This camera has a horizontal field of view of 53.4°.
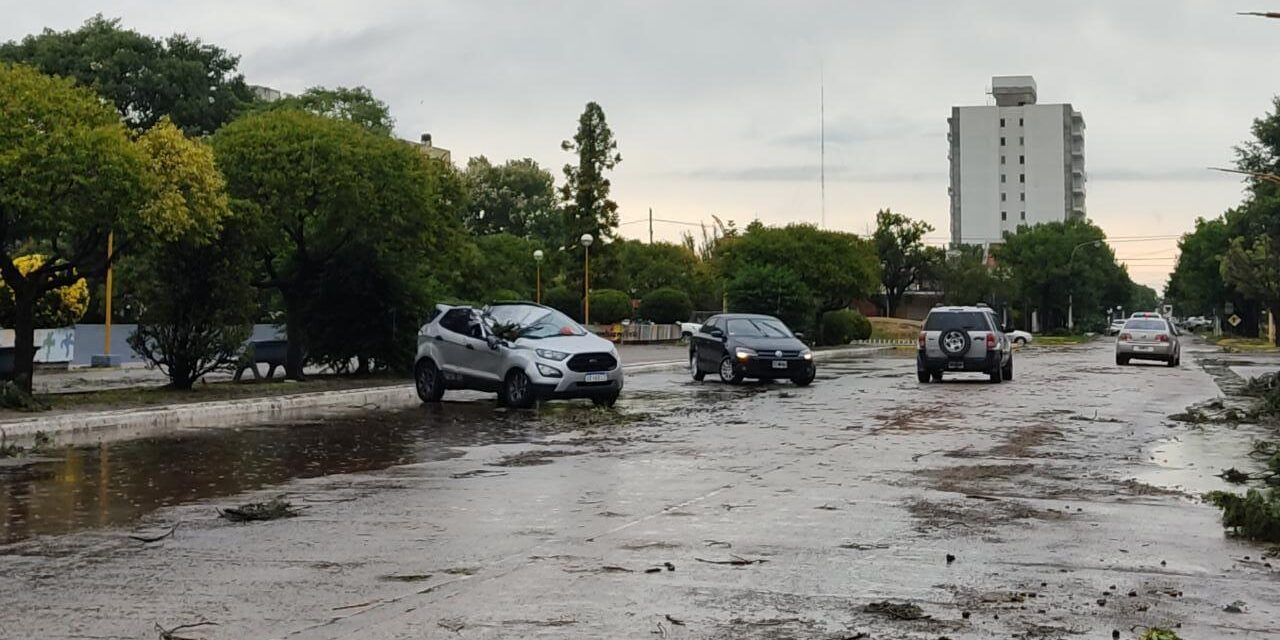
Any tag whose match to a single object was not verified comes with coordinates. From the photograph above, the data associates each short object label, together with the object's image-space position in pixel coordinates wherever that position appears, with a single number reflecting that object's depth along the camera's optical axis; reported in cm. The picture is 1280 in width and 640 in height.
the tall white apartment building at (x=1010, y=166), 15350
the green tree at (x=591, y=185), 7731
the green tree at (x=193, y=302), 2319
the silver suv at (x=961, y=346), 2969
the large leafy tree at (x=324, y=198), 2573
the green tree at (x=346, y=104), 5598
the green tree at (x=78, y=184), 1850
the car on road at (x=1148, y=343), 4031
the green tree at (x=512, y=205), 10112
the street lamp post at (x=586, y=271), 5879
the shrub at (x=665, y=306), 7169
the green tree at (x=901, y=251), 10881
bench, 2972
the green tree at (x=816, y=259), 6738
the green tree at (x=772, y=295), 5909
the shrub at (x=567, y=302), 7031
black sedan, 2844
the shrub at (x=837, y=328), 6594
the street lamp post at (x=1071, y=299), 10581
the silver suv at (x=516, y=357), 2119
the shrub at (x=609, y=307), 6894
